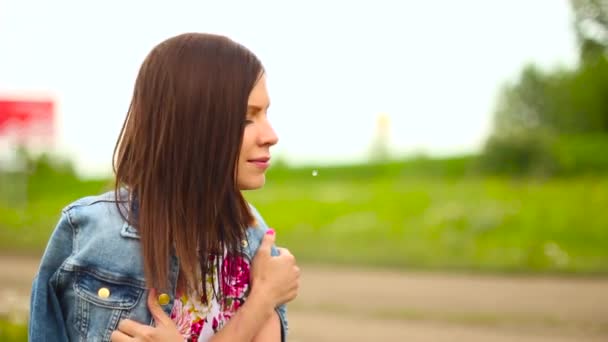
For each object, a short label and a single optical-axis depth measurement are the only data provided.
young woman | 1.69
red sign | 14.10
